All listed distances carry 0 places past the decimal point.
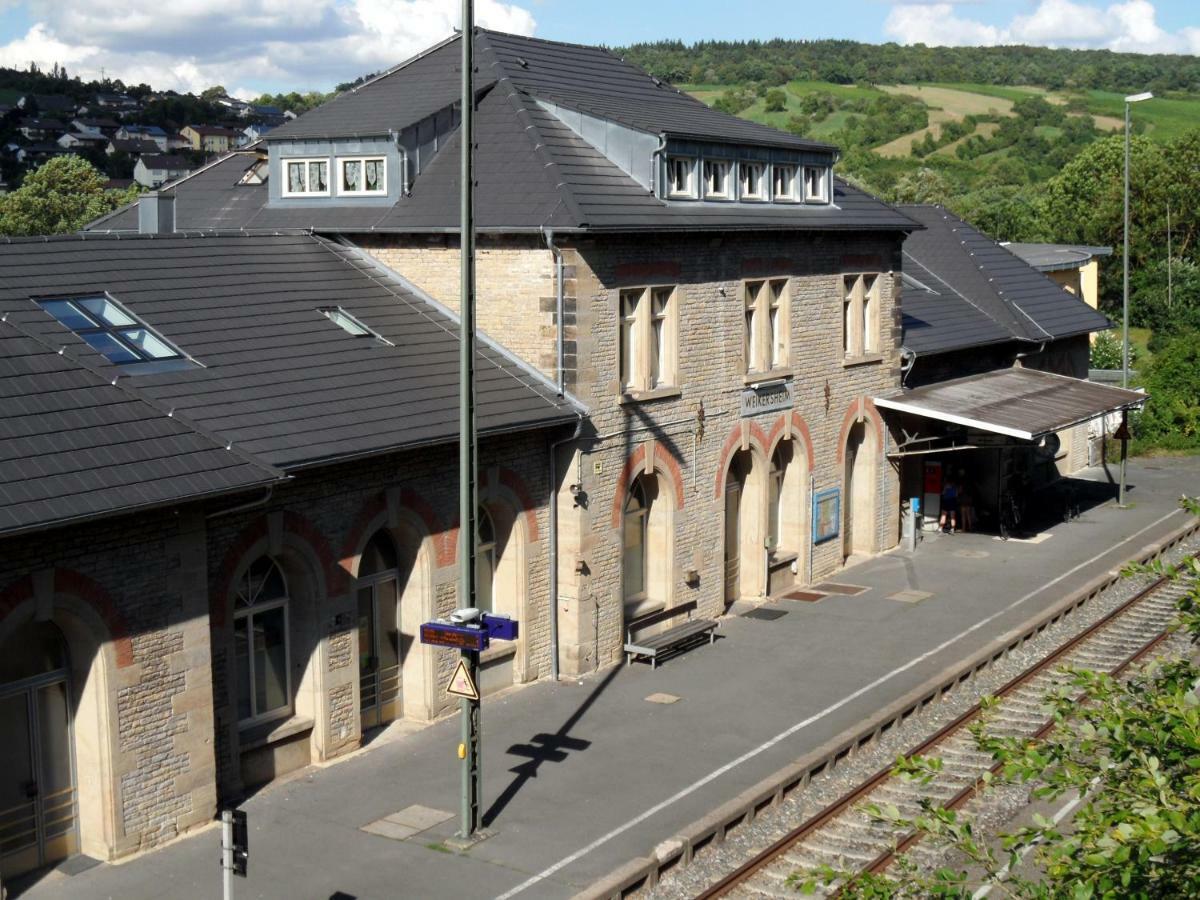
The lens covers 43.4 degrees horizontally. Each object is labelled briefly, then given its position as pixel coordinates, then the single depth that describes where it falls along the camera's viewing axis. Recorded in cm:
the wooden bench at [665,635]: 2358
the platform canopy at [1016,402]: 3048
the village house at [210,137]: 17075
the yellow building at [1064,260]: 5144
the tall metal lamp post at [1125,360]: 3644
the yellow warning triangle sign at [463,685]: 1566
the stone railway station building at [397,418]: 1558
